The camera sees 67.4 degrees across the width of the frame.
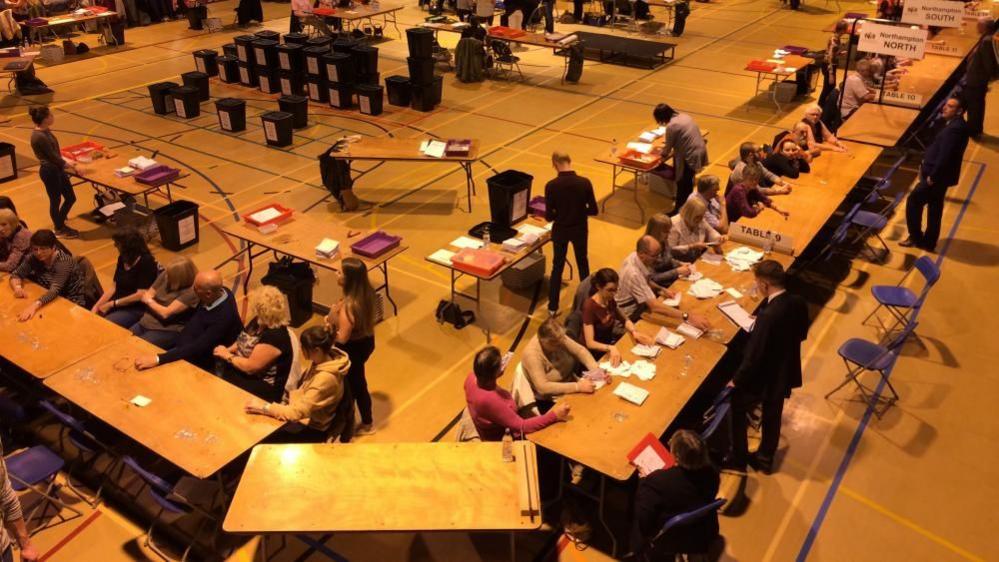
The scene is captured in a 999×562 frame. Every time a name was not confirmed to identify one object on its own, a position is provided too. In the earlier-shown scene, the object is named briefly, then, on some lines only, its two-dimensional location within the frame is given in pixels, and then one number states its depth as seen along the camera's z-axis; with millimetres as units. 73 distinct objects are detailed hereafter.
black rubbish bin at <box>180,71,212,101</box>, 13688
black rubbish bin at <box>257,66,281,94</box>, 14242
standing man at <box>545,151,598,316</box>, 7094
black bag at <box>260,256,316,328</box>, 7383
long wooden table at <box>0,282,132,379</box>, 5488
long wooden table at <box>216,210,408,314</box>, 7133
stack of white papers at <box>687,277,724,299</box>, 6359
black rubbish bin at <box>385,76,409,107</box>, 13641
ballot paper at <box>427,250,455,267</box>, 7164
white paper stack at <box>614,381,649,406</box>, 5094
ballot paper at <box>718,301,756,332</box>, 5898
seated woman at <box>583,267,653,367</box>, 5707
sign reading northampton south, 10680
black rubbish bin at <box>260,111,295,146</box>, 11727
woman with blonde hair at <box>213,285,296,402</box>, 5199
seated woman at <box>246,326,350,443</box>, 4879
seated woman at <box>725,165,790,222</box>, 7883
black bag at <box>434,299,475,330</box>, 7488
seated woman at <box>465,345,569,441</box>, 4781
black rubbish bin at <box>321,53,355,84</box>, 13164
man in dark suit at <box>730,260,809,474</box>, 5078
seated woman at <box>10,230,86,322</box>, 6285
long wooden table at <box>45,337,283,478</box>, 4617
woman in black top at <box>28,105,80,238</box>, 8586
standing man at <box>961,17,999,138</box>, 11031
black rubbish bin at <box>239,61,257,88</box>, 14648
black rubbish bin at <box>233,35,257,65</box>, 14203
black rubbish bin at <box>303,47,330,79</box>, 13336
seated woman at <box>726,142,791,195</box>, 8109
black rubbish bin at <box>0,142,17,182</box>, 10633
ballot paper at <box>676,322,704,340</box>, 5809
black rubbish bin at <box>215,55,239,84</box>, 14859
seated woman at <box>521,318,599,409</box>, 5215
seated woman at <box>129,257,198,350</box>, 6098
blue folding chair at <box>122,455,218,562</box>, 4523
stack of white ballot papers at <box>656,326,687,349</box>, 5705
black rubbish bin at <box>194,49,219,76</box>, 14992
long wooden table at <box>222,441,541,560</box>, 4094
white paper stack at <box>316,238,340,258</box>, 7066
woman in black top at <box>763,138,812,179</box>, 8836
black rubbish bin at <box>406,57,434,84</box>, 13163
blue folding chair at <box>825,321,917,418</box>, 6258
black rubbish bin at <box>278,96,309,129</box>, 12477
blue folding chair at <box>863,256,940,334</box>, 6852
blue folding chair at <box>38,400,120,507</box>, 4934
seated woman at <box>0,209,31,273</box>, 6566
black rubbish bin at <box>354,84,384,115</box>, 13102
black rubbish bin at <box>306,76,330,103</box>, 13793
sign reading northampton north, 9758
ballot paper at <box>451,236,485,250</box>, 7434
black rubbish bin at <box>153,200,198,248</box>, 8695
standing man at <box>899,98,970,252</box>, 8305
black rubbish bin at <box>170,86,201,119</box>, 13047
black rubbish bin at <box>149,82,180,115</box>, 13312
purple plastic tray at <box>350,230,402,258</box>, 7184
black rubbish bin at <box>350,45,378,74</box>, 13391
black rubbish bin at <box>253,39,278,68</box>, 13945
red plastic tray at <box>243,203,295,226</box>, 7682
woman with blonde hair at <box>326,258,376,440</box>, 5566
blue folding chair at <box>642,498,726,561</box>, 4219
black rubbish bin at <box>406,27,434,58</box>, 13102
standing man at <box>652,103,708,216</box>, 8938
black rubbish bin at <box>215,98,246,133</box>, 12412
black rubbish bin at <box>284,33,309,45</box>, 14266
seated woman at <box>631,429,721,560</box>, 4176
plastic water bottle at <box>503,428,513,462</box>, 4531
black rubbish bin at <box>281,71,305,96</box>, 13984
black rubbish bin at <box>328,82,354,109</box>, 13453
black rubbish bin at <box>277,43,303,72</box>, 13695
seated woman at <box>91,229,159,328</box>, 6466
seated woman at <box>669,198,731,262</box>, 7090
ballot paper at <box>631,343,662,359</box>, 5574
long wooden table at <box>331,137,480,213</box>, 9500
